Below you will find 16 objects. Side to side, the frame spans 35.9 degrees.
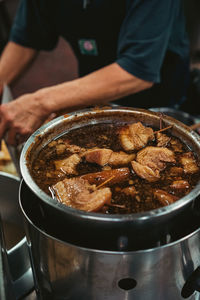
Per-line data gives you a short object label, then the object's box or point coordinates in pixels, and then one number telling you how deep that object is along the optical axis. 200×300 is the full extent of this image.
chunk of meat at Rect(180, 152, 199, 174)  1.23
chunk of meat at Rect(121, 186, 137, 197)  1.17
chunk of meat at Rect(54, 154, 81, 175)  1.27
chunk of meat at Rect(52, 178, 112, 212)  1.08
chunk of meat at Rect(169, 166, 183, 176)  1.24
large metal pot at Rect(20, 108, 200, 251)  0.95
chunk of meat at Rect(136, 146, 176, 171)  1.27
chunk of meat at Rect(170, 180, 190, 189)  1.17
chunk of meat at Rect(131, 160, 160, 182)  1.22
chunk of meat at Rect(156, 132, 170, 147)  1.38
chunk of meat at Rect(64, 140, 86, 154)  1.38
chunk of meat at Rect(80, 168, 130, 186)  1.22
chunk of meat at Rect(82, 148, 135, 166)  1.30
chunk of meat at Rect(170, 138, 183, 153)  1.35
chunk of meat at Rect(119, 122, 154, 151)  1.37
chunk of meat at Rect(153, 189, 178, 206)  1.09
